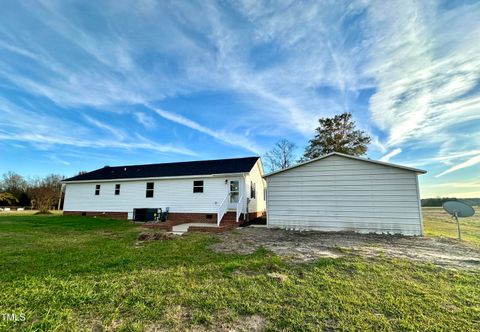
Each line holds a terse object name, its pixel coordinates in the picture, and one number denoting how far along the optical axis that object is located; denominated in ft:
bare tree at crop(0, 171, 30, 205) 97.55
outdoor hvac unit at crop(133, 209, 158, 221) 47.26
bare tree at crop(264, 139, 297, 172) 93.09
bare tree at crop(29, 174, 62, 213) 80.74
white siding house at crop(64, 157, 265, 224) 45.06
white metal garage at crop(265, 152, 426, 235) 30.81
